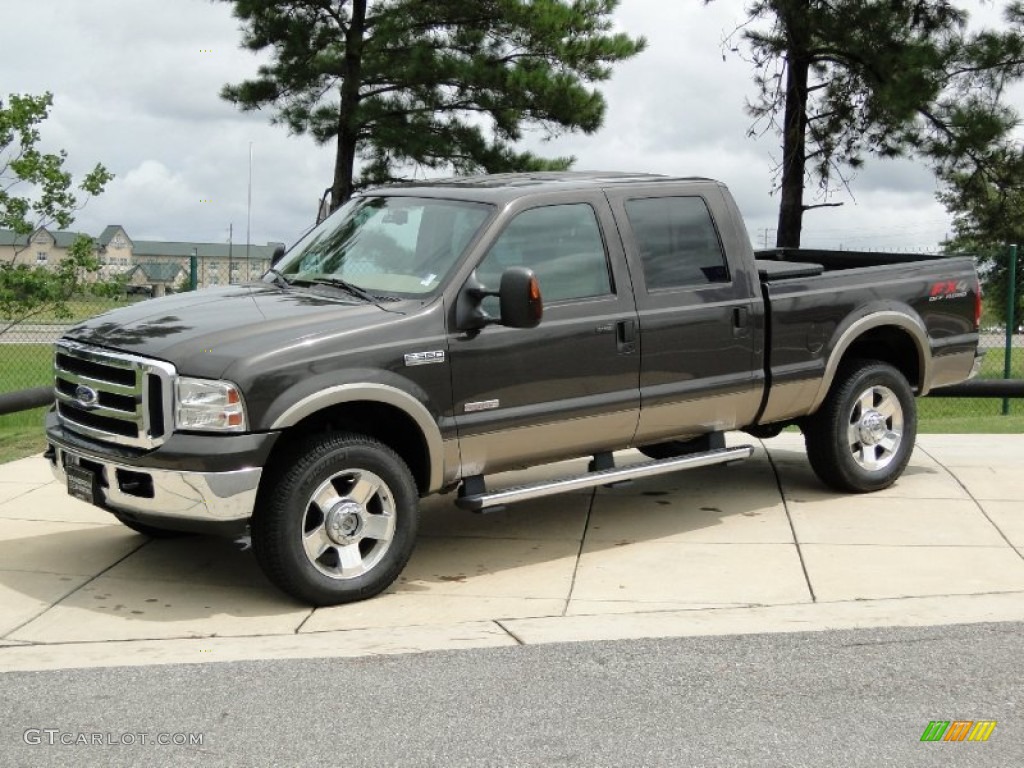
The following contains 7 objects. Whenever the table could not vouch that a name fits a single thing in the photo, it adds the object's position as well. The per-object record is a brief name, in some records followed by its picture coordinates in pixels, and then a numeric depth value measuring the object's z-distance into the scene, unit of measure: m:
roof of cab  7.96
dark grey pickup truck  6.80
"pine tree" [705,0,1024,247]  21.77
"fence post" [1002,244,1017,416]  15.96
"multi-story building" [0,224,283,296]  15.88
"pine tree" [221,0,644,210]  24.86
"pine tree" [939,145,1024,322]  22.30
